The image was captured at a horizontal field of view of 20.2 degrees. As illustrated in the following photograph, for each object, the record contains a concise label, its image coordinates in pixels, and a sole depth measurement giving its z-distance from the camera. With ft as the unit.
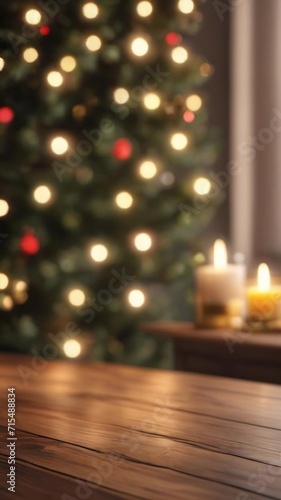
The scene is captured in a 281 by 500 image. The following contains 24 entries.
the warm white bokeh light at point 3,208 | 7.52
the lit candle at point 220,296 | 5.60
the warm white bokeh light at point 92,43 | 7.87
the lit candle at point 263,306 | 5.37
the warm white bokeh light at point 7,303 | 7.57
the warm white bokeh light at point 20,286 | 7.70
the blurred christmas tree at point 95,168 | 7.70
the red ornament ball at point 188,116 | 8.27
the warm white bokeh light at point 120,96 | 8.07
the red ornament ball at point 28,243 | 7.67
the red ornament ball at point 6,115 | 7.66
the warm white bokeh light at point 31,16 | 7.66
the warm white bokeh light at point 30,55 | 7.67
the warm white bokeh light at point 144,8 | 8.09
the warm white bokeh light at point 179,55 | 8.15
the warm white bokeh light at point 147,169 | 8.16
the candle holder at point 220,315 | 5.58
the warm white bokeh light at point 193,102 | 8.29
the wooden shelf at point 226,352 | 5.00
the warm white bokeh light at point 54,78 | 7.74
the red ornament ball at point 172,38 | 8.30
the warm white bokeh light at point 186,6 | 8.12
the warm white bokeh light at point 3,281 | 7.61
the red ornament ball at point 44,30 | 7.77
